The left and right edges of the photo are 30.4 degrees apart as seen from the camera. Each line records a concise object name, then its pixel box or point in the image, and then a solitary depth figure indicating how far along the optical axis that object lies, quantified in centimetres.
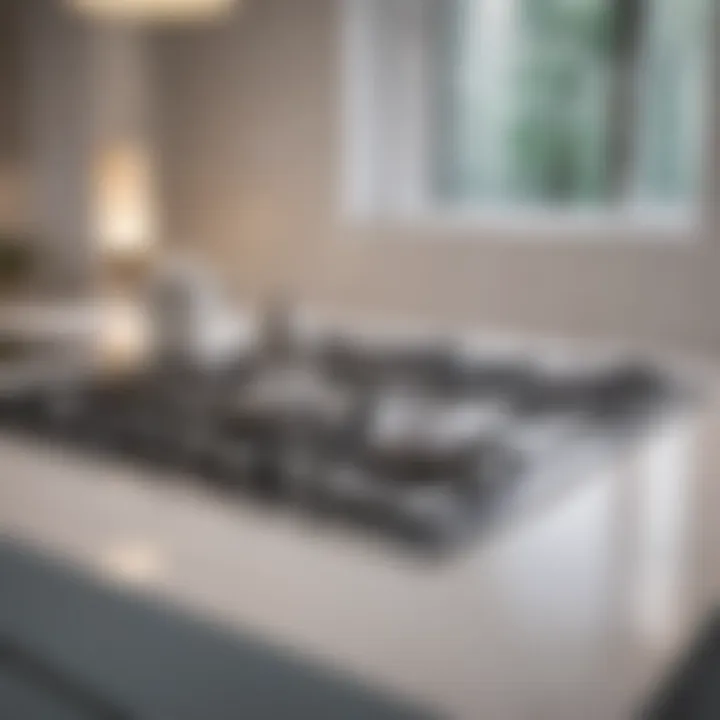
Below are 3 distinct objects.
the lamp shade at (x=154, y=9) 296
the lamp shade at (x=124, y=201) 304
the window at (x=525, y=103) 302
